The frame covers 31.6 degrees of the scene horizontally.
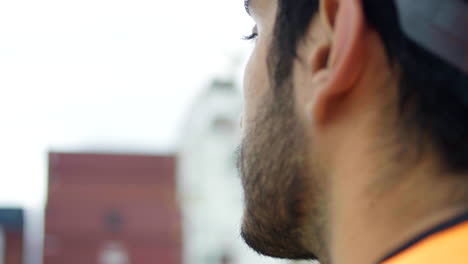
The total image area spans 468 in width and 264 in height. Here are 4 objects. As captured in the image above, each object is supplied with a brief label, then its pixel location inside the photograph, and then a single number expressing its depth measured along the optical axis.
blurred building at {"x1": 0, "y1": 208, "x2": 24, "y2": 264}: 21.52
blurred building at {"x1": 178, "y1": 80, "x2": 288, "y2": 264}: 20.48
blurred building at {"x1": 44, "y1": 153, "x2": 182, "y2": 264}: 22.12
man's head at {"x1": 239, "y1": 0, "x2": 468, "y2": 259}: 0.85
